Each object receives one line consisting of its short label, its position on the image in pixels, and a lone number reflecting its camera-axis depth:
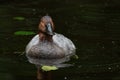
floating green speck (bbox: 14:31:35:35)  16.39
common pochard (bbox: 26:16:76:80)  14.39
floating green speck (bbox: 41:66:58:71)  13.11
